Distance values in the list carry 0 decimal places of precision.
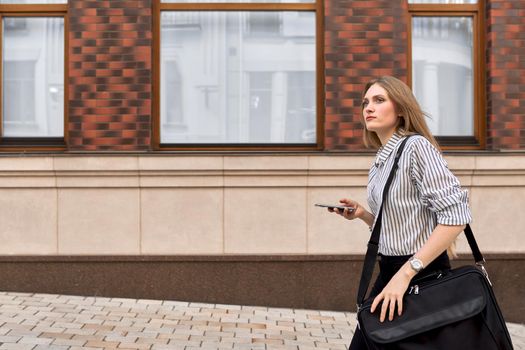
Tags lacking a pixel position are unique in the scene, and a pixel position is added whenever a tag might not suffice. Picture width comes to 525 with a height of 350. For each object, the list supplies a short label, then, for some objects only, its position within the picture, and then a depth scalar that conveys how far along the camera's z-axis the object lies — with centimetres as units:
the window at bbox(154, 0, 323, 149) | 855
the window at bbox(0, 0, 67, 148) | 860
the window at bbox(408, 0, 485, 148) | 862
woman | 290
